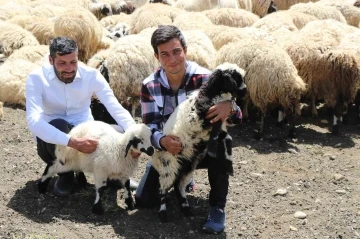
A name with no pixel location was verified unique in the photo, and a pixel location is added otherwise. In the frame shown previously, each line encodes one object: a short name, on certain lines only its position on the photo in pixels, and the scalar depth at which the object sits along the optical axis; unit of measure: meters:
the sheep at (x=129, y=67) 6.90
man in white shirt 4.27
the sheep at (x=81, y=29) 8.74
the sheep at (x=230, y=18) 10.86
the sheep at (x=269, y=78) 6.88
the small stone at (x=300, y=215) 4.46
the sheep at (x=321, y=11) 11.34
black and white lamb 4.00
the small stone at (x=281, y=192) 4.96
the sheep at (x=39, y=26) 10.20
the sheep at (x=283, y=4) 16.56
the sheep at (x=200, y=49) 7.32
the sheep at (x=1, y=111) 7.12
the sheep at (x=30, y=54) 8.57
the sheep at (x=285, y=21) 9.29
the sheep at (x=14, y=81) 7.89
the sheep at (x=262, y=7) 15.96
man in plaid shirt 4.04
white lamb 4.20
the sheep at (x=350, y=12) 12.33
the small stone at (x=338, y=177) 5.41
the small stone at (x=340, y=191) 5.05
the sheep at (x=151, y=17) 9.92
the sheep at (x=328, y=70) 7.11
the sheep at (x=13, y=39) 9.38
